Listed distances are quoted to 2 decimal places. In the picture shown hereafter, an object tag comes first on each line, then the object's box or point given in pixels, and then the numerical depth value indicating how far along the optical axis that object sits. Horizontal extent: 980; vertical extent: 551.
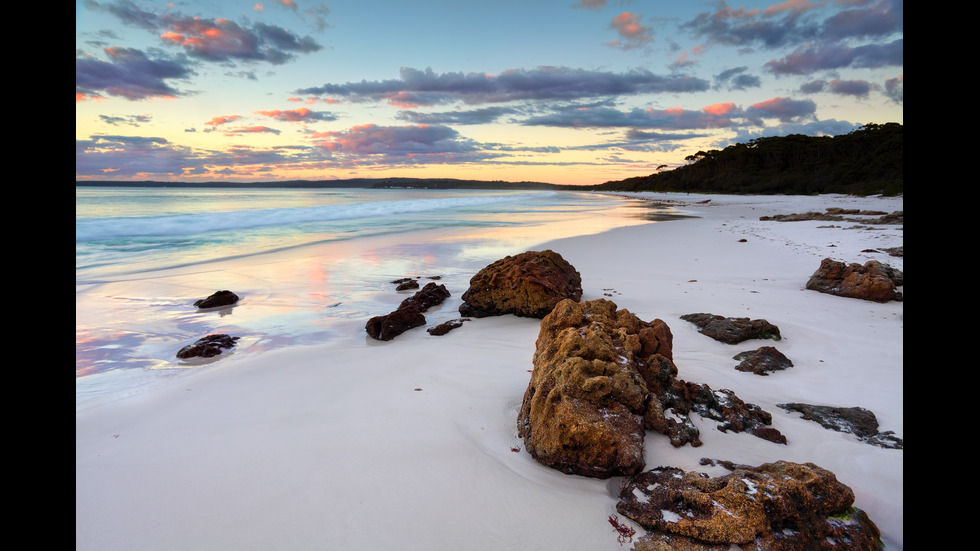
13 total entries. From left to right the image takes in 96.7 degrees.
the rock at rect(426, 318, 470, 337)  5.04
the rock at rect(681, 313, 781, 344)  4.29
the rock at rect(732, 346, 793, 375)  3.63
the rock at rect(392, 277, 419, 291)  7.63
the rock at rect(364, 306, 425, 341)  4.96
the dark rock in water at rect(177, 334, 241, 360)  4.61
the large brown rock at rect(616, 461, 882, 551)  1.80
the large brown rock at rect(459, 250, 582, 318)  5.39
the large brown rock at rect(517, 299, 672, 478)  2.31
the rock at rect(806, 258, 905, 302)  5.51
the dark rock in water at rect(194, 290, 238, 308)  6.62
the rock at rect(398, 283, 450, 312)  6.18
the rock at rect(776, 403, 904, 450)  2.60
